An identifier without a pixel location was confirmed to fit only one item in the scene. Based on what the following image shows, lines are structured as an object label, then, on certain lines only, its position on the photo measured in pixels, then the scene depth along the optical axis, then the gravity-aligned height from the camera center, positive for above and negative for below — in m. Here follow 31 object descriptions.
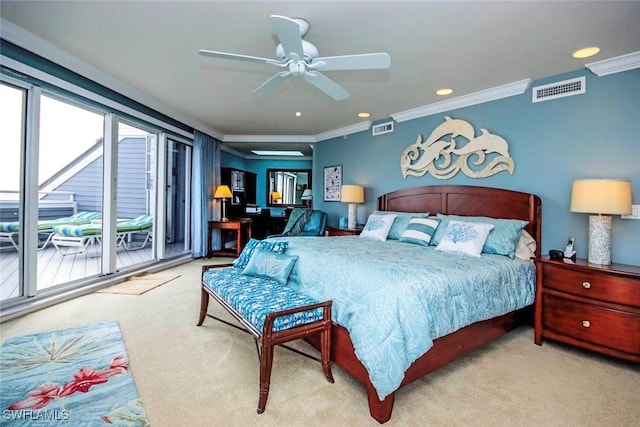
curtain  5.72 +0.34
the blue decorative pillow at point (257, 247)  2.82 -0.36
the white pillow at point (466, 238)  2.79 -0.23
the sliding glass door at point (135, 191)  4.82 +0.27
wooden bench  1.73 -0.66
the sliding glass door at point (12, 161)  2.87 +0.42
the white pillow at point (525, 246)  2.86 -0.31
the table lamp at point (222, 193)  6.00 +0.32
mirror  8.47 +0.69
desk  7.43 -0.38
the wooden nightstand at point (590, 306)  2.18 -0.70
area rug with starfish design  1.59 -1.09
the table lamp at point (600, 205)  2.35 +0.09
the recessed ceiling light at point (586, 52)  2.51 +1.40
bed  1.69 -0.62
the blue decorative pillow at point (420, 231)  3.34 -0.20
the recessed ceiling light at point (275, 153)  7.99 +1.56
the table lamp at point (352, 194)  4.92 +0.29
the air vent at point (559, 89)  2.91 +1.27
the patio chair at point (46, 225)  3.06 -0.25
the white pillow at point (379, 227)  3.75 -0.18
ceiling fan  1.97 +1.09
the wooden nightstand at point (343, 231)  4.77 -0.32
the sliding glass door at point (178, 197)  5.67 +0.23
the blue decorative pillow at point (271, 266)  2.53 -0.48
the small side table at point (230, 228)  5.88 -0.40
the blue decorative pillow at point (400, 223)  3.74 -0.13
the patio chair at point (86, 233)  4.54 -0.42
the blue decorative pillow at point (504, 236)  2.79 -0.21
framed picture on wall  5.80 +0.57
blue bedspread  1.66 -0.54
